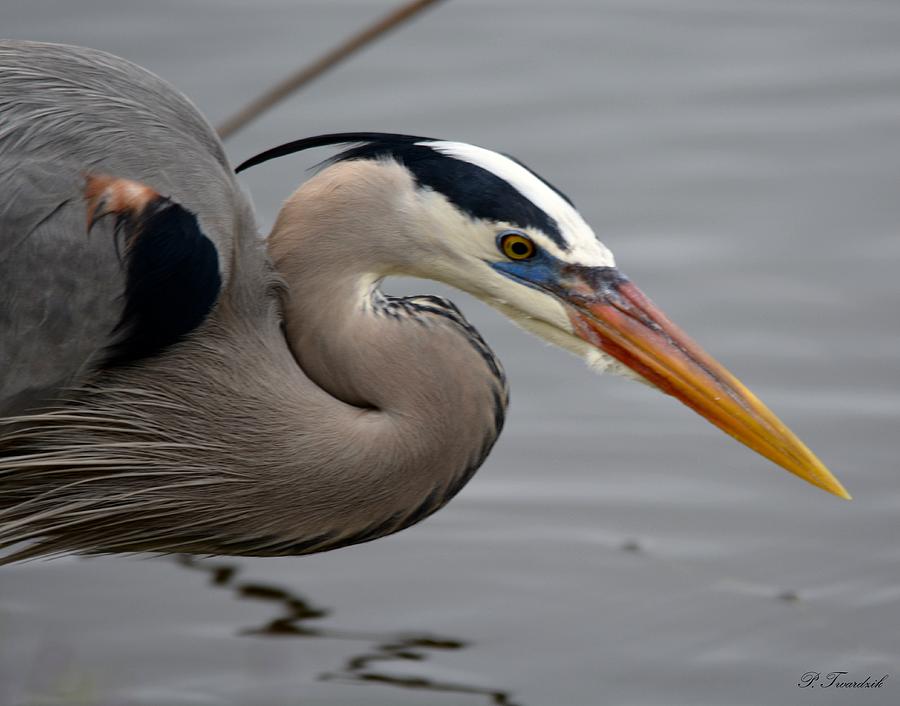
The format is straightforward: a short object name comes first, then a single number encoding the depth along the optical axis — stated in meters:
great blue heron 7.07
